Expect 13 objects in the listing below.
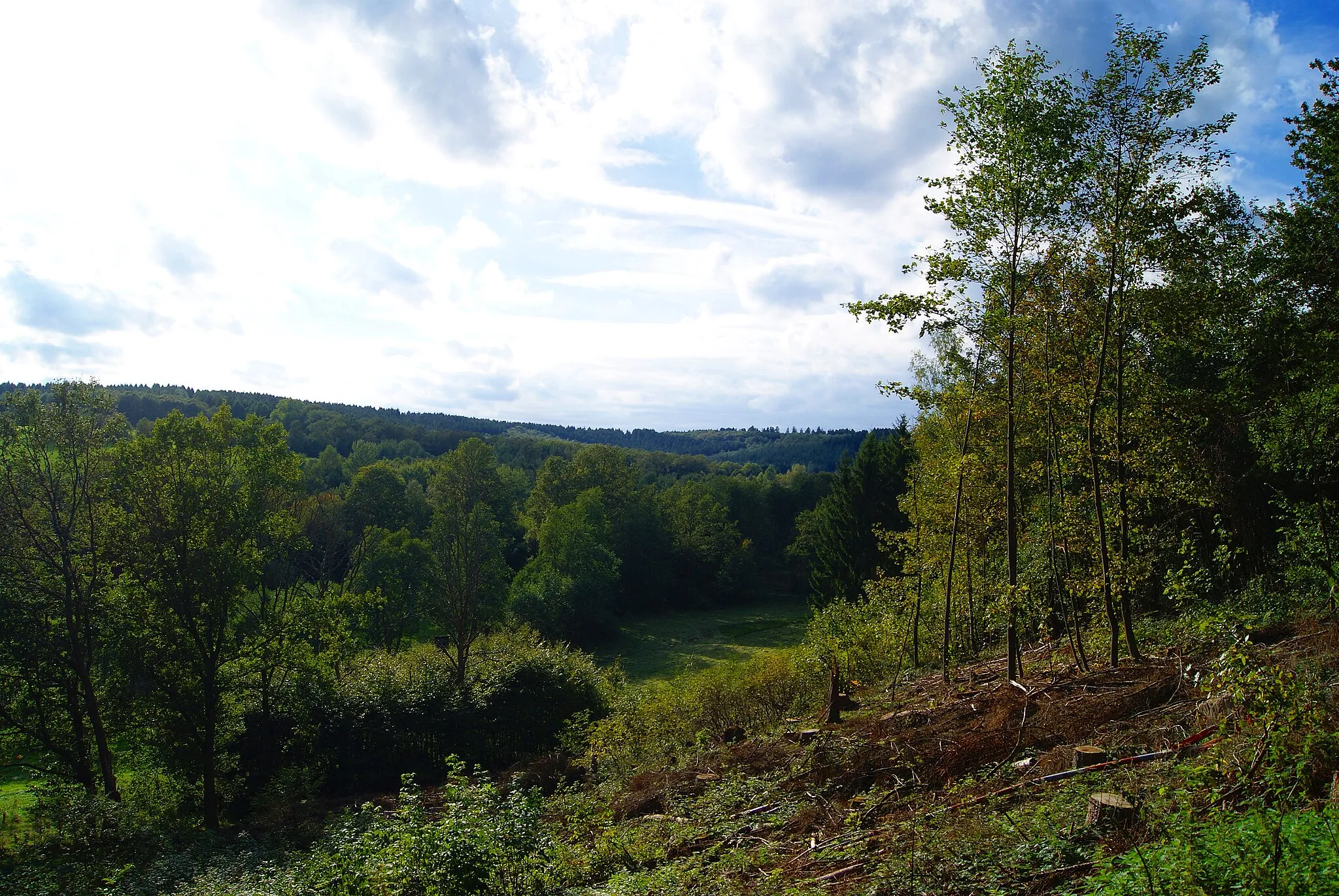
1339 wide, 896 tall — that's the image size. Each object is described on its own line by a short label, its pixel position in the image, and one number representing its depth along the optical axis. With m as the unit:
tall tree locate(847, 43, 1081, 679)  9.56
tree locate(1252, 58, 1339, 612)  13.04
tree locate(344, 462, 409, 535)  47.94
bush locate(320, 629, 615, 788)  21.86
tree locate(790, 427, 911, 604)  41.53
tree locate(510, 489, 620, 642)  44.03
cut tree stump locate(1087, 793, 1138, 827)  5.78
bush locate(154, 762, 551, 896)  7.29
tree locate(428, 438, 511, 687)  27.72
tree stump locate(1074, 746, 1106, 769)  7.42
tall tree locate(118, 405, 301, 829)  18.36
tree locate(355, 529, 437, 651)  37.56
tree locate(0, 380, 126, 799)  16.95
